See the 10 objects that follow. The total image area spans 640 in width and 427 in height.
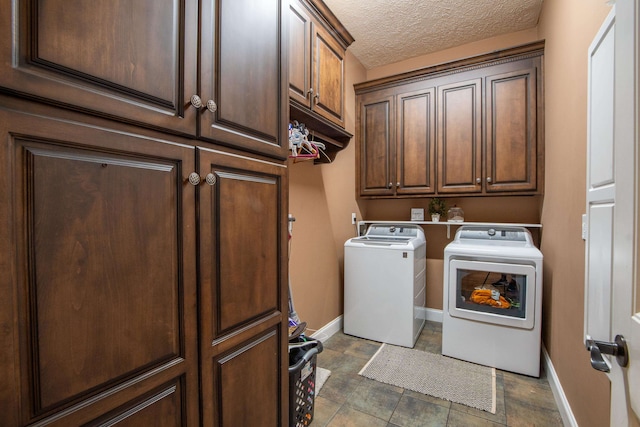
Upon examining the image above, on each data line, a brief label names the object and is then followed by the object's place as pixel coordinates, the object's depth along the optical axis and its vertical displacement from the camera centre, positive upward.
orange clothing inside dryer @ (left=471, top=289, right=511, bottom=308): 2.24 -0.73
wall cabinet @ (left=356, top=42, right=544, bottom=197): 2.39 +0.73
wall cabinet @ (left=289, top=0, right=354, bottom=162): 1.83 +1.01
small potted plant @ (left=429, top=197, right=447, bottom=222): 2.99 +0.00
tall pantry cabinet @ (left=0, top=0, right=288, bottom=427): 0.53 +0.00
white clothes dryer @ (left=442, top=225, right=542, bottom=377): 2.11 -0.75
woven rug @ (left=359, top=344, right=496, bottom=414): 1.88 -1.23
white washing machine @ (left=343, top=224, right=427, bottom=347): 2.53 -0.73
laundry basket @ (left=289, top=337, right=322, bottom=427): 1.47 -0.91
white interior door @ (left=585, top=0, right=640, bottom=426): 0.56 -0.04
